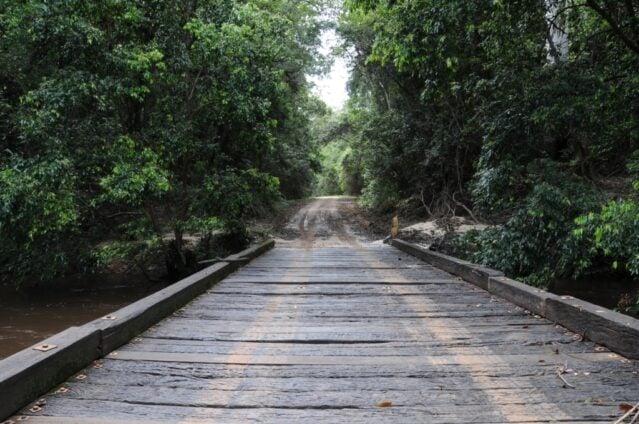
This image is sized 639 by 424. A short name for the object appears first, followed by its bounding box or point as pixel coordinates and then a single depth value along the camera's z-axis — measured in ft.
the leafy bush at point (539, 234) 24.63
